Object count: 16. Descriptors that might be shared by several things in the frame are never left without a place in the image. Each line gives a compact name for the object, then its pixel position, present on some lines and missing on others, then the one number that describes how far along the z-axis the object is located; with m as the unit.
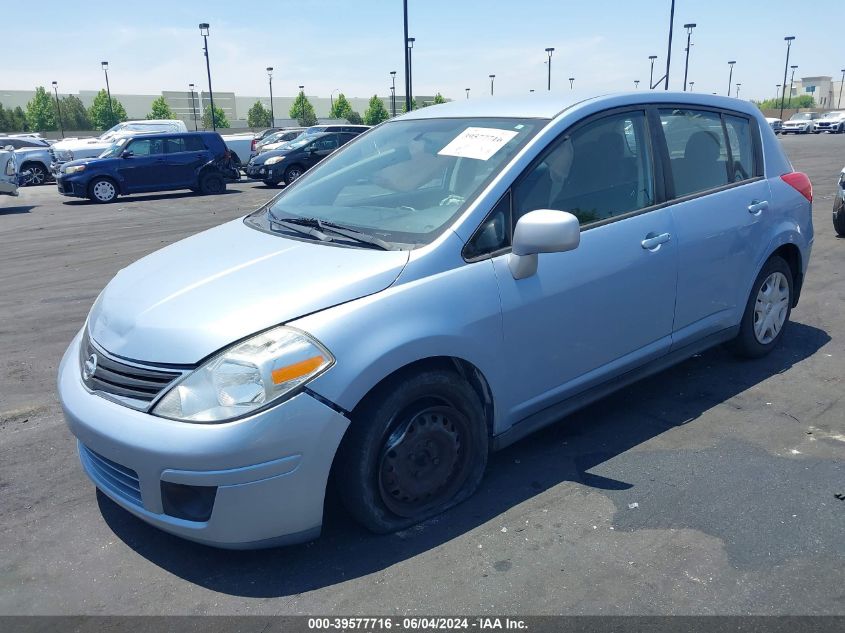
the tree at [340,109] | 101.06
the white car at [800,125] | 57.16
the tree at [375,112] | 93.12
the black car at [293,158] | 21.17
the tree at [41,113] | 83.19
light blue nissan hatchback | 2.60
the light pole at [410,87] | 25.04
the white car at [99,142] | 25.19
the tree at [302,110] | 92.94
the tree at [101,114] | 81.24
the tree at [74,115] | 82.81
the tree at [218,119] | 74.88
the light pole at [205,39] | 44.33
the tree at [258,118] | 91.00
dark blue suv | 18.28
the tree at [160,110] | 91.00
